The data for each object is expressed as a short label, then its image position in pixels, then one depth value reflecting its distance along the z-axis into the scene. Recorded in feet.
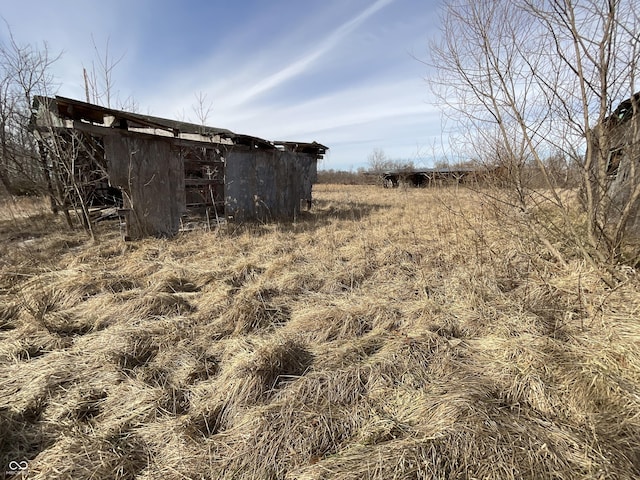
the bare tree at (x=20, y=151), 23.56
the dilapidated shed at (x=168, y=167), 19.21
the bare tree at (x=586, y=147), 9.91
